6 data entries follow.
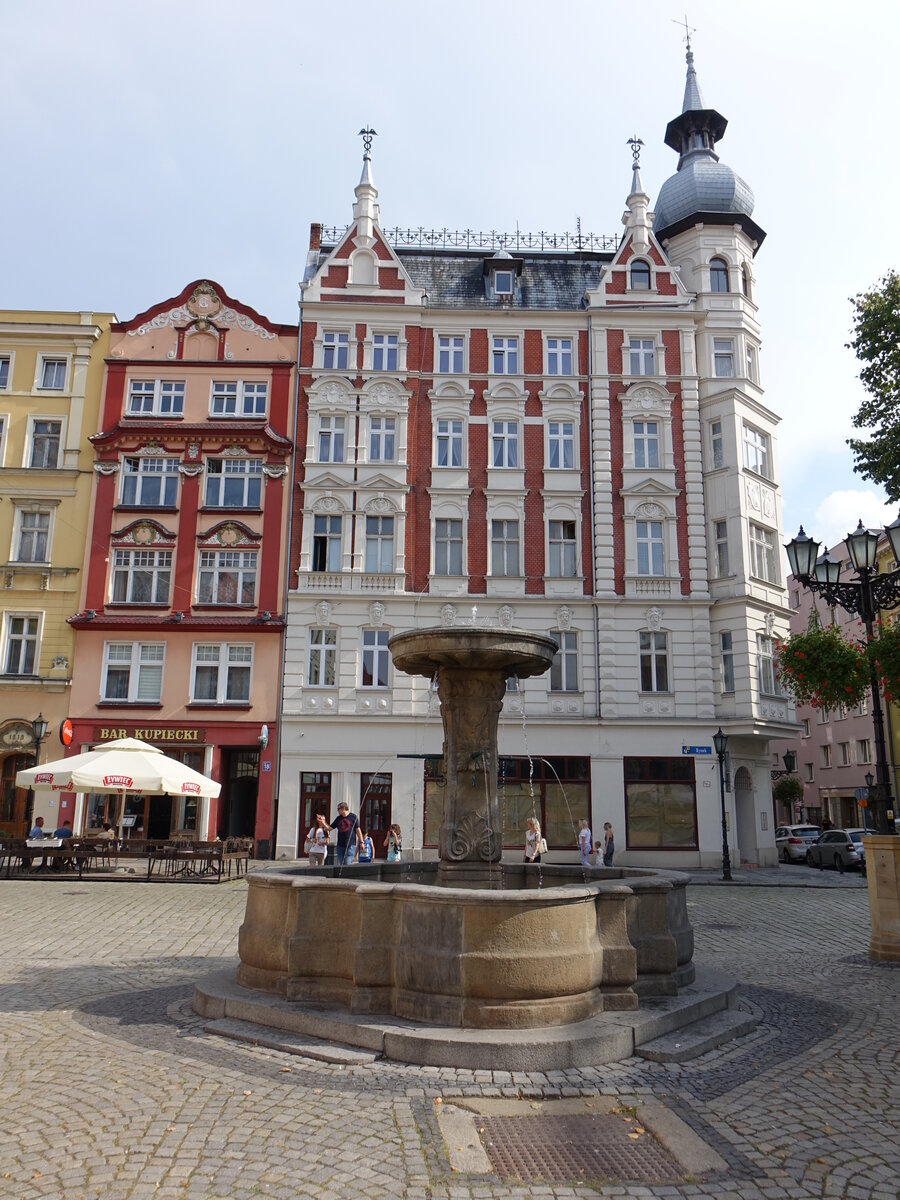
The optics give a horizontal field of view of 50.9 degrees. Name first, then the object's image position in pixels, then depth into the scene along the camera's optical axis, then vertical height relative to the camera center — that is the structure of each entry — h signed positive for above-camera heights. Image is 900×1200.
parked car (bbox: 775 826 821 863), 34.06 -0.44
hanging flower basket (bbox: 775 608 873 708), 14.21 +2.42
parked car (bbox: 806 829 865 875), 30.23 -0.68
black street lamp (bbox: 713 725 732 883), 25.91 +2.16
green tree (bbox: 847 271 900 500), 20.62 +9.90
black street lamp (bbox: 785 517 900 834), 13.77 +3.66
